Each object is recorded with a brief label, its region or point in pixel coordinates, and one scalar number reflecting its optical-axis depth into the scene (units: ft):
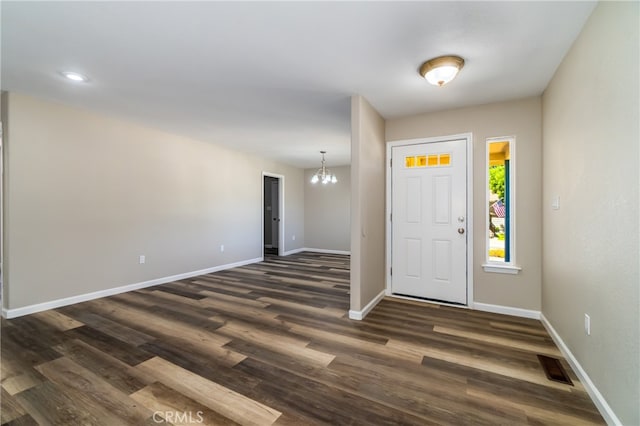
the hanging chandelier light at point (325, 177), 20.59
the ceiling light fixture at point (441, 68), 7.32
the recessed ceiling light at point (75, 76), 8.34
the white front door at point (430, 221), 10.99
